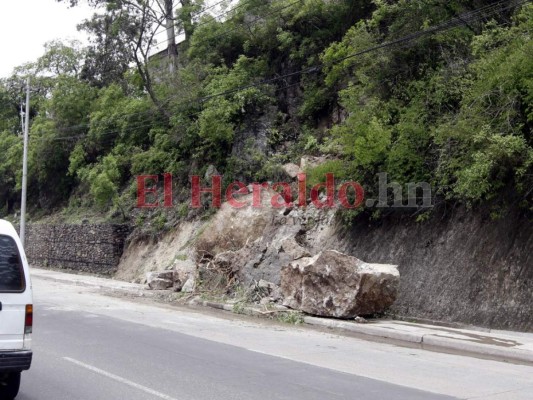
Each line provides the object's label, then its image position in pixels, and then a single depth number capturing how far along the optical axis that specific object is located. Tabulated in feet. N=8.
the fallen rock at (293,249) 56.37
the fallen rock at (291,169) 74.02
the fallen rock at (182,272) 67.99
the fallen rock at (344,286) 46.57
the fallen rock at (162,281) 70.44
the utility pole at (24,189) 104.32
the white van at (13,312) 21.83
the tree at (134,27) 94.48
